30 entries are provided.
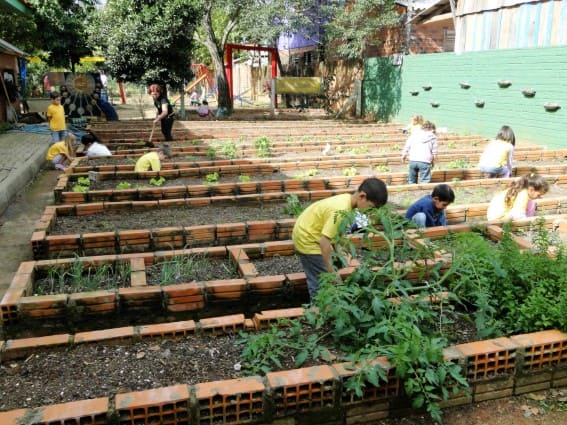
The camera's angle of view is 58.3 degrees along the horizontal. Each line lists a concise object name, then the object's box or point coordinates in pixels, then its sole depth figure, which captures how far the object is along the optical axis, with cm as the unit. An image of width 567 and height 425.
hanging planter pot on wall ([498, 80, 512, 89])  1199
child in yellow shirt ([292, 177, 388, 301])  339
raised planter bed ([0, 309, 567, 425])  251
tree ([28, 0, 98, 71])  1764
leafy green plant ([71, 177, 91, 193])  705
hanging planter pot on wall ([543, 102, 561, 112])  1060
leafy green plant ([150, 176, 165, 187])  773
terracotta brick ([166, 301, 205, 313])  399
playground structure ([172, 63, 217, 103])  2884
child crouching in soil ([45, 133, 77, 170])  1007
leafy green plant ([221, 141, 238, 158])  1002
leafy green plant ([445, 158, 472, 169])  914
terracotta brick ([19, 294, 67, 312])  370
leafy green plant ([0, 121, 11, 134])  1450
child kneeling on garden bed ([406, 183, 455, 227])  521
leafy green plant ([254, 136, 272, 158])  1018
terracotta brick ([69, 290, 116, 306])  379
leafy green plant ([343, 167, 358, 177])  812
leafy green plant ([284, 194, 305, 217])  619
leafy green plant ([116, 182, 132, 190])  715
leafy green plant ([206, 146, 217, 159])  1003
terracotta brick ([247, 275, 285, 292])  411
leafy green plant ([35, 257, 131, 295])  416
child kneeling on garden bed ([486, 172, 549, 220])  557
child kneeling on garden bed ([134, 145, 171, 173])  814
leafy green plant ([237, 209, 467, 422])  272
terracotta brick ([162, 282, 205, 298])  395
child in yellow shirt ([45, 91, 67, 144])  1123
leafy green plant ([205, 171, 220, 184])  790
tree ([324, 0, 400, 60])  1647
